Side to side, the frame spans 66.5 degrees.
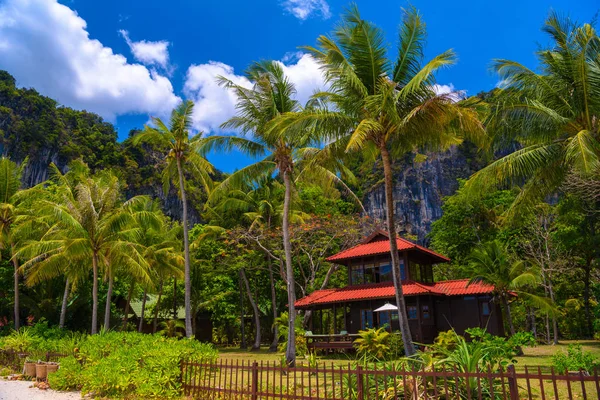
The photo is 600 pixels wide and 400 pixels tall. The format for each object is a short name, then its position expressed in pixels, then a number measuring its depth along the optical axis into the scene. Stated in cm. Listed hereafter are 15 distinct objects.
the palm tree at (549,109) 1303
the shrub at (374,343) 1641
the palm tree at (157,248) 2236
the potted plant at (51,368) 1224
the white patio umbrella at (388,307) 1962
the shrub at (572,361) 784
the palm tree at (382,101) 1270
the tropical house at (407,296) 2080
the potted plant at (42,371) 1244
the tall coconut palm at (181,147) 2005
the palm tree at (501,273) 1844
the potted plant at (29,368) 1307
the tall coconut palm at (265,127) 1695
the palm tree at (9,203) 2148
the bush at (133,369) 898
